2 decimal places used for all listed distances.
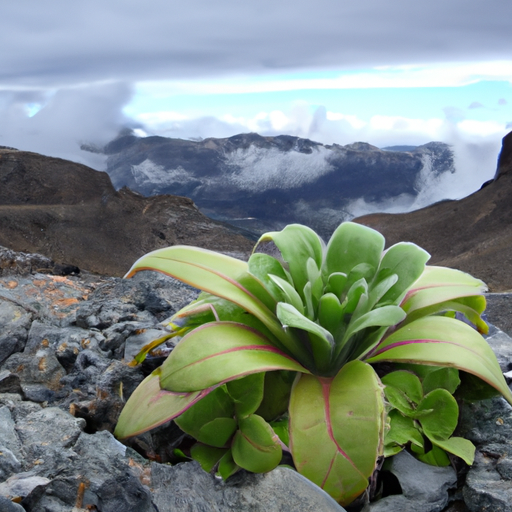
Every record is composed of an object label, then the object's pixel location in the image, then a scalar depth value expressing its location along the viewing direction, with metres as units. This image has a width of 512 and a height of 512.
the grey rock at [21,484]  0.39
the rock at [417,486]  0.46
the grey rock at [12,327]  0.63
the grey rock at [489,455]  0.45
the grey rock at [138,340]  0.63
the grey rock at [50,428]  0.46
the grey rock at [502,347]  0.67
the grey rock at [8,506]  0.37
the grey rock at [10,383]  0.56
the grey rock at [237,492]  0.43
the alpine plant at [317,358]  0.45
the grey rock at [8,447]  0.42
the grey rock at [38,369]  0.59
